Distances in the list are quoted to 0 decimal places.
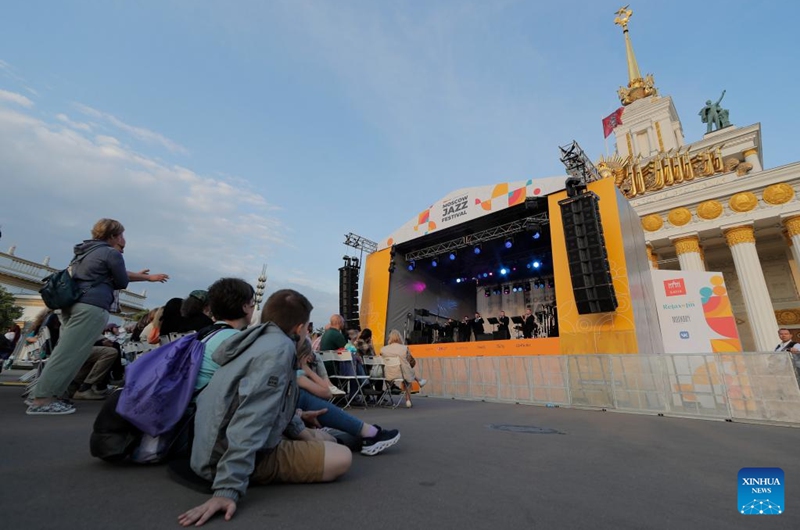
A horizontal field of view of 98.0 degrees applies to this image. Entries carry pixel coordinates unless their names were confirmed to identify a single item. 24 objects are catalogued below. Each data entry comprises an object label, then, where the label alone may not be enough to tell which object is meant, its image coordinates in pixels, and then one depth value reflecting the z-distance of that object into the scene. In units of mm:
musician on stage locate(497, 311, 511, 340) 12596
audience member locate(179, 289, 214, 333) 3402
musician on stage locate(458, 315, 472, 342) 13477
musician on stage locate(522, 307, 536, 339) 11503
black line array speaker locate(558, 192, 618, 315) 8664
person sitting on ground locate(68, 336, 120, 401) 4642
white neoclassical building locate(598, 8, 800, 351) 15289
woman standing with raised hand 3029
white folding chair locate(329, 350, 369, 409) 5188
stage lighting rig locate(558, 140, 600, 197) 10594
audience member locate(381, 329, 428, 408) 6152
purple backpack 1660
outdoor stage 9008
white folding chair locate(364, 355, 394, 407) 6199
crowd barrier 5773
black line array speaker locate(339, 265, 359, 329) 14891
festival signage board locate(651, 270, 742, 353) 10117
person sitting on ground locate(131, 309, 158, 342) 5256
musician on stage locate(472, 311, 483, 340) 12991
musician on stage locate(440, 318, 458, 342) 13727
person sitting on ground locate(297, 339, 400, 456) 2439
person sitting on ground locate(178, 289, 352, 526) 1333
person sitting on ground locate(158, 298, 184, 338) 3648
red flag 27078
